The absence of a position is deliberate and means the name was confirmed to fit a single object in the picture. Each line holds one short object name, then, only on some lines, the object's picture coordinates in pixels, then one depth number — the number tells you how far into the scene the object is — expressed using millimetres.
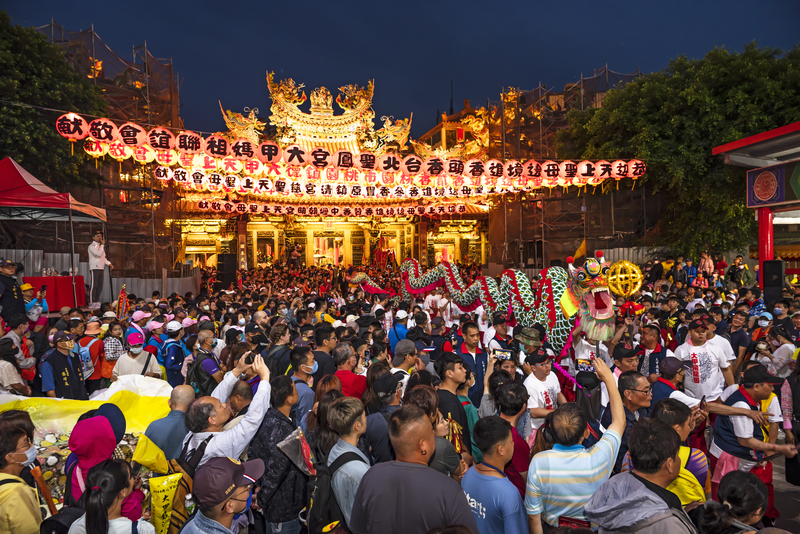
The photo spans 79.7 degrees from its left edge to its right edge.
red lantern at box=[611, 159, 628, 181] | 16125
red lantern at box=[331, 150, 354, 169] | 13922
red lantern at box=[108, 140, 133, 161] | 11453
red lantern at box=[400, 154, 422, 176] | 14977
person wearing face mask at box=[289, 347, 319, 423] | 3861
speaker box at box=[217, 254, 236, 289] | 17188
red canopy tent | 8891
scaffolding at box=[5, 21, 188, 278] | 15453
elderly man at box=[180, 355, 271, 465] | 3027
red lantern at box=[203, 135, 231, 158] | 12438
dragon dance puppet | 6473
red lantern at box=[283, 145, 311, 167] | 13320
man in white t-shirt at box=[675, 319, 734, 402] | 5039
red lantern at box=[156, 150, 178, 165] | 12141
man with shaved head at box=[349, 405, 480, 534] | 2031
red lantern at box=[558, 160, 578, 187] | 16109
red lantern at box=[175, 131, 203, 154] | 12062
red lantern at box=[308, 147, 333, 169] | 13688
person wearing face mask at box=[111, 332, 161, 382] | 5629
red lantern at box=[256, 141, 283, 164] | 13078
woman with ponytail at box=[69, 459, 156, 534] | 2232
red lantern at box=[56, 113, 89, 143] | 10609
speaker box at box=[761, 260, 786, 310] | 11089
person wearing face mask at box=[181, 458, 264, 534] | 2301
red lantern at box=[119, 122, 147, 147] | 11336
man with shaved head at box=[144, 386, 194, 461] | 3291
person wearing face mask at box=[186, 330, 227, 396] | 4660
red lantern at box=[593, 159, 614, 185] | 16219
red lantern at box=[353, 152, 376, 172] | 14211
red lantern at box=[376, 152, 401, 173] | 14672
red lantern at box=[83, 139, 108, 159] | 11516
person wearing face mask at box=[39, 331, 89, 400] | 5387
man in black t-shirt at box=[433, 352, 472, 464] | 3525
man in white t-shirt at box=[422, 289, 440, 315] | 10570
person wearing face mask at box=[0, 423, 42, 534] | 2408
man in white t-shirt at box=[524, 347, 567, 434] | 4133
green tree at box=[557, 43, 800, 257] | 14867
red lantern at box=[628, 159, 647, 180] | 16062
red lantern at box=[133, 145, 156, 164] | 11896
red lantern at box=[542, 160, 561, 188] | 16062
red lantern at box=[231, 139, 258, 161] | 12923
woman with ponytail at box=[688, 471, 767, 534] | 2172
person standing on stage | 11312
